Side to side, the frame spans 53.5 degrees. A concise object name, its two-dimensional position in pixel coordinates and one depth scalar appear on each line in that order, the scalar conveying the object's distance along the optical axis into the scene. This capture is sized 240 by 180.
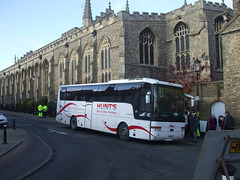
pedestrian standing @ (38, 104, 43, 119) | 25.84
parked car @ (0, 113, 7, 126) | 17.62
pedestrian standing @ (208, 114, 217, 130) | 13.55
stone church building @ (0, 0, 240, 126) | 20.33
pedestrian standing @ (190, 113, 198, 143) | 12.34
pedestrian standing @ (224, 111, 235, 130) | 11.20
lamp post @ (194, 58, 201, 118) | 14.46
